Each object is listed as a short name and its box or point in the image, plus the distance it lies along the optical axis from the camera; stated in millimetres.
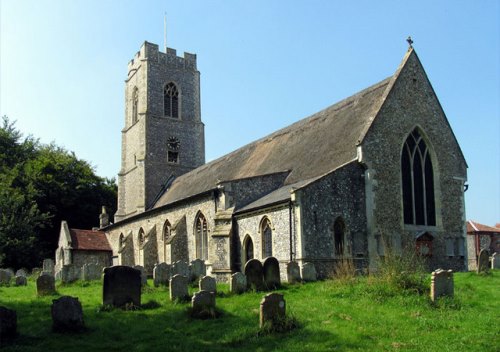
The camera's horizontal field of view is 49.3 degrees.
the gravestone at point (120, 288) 13141
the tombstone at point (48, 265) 26633
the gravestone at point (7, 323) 10049
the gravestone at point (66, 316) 10797
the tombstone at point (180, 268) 17891
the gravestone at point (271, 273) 15182
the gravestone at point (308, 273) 16516
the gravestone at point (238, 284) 14555
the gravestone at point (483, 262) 17703
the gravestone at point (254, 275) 14898
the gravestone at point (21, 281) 21281
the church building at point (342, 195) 18609
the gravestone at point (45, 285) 15836
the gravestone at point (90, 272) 21578
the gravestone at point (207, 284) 13759
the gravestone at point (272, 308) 10570
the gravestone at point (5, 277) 21375
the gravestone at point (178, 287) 13609
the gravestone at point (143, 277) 17078
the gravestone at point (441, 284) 12023
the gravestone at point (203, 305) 11734
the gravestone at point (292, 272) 16109
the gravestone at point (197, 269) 18656
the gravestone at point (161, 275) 17078
